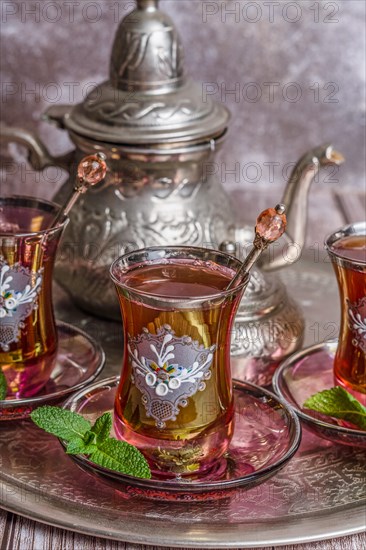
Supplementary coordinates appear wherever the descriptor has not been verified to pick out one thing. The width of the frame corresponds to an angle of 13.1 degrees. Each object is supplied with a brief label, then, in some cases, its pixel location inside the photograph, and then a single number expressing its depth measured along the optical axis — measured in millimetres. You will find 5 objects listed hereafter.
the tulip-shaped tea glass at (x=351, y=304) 694
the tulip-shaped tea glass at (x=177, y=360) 643
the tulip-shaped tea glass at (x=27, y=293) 704
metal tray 633
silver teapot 783
